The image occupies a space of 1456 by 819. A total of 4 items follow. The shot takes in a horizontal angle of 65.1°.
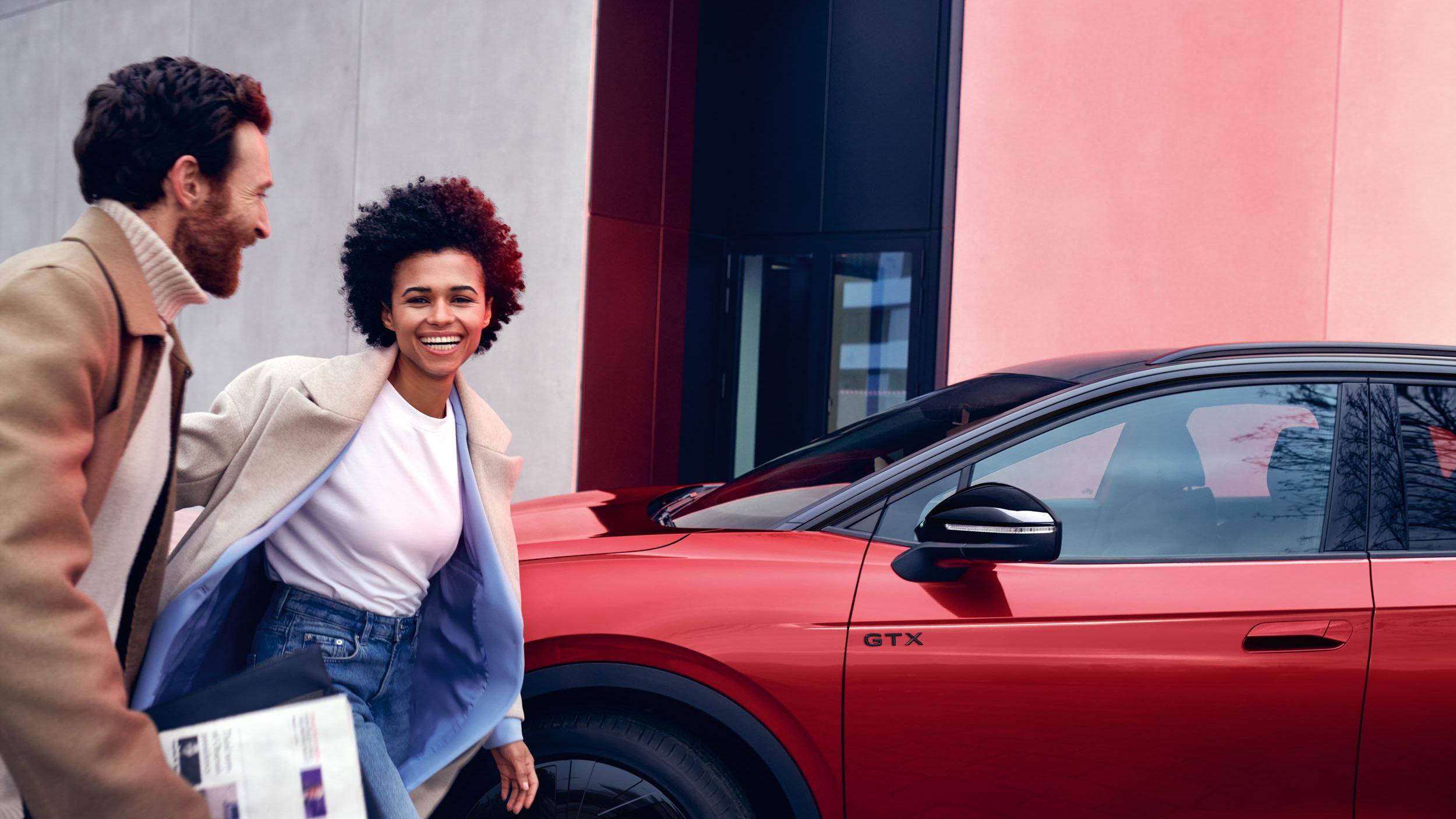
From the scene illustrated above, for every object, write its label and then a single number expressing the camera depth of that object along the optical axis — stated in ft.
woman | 6.32
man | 3.87
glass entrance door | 26.71
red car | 7.80
